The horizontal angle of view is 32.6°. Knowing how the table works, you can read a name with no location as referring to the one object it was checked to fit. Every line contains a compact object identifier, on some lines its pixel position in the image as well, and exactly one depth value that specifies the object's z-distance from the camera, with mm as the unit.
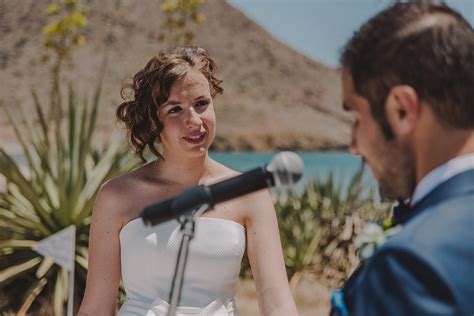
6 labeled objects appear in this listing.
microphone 1471
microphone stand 1598
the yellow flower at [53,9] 10613
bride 2906
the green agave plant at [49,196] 6195
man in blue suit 1060
